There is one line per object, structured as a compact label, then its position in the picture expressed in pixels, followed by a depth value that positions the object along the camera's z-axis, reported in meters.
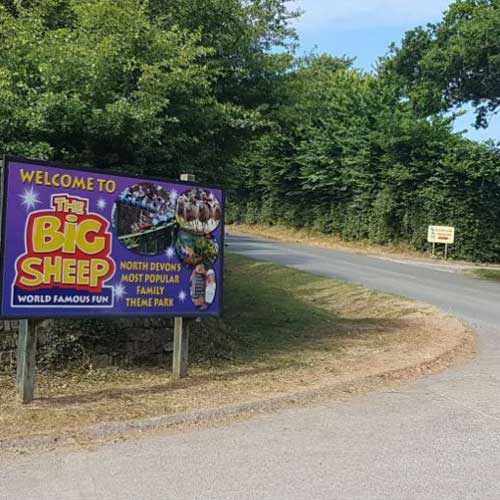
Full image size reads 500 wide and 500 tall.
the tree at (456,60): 19.17
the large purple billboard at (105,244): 5.79
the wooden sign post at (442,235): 28.69
